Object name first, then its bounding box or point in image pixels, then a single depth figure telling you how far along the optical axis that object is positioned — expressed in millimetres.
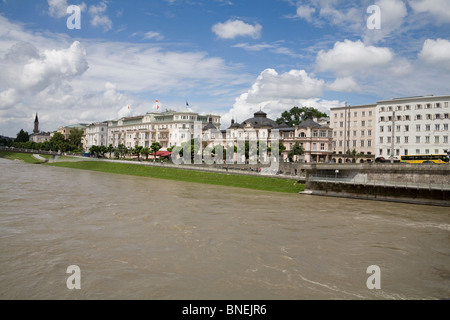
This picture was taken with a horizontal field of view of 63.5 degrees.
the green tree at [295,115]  112462
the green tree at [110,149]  119994
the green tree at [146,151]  97562
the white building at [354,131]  83150
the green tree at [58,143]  146700
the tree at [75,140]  157750
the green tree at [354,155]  79662
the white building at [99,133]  151375
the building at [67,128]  190112
